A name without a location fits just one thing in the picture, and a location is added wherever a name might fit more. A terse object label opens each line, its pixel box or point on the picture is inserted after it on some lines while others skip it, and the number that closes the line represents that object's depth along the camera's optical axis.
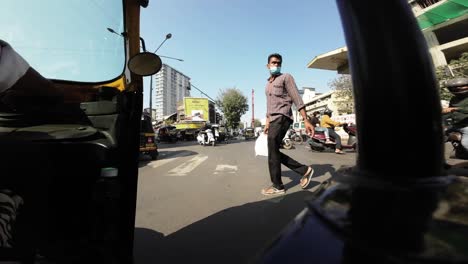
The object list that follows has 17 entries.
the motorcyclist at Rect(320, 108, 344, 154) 10.09
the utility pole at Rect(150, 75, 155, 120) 27.41
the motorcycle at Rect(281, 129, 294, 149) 13.47
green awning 26.73
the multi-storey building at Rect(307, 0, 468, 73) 27.41
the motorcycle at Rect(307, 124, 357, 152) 9.82
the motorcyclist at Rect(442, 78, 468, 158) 3.40
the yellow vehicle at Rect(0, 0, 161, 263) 1.30
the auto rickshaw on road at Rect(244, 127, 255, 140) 38.08
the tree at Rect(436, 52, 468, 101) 18.88
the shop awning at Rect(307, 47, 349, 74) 40.34
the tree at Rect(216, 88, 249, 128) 55.53
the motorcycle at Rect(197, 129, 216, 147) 18.54
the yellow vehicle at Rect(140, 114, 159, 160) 9.68
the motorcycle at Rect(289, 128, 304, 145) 18.83
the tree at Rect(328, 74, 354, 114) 30.56
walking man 3.94
